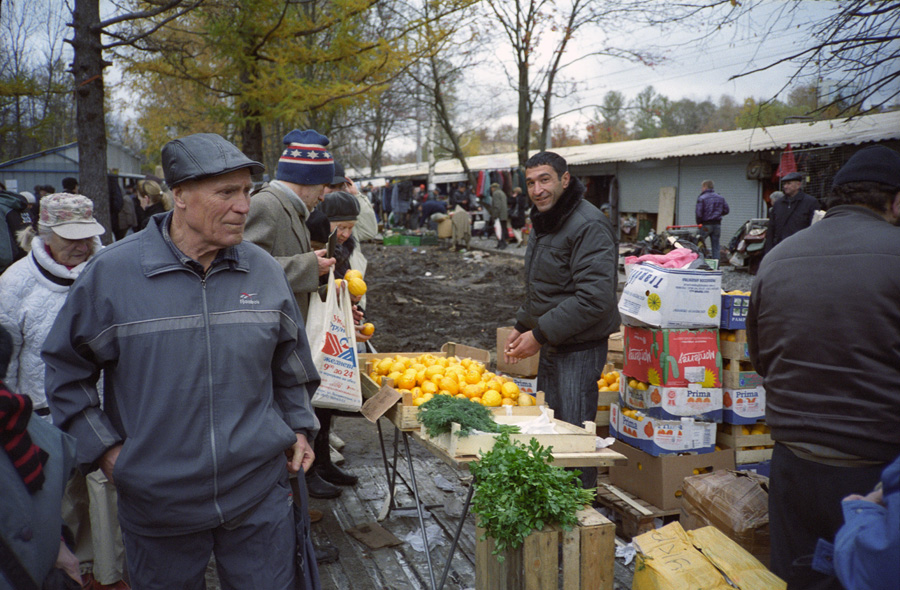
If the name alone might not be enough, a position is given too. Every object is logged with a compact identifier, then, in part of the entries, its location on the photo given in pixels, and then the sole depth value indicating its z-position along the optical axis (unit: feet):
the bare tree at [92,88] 22.27
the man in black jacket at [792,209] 36.14
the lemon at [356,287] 14.26
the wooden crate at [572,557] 9.02
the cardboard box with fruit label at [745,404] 14.53
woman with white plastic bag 12.13
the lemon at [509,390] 12.85
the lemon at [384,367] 14.19
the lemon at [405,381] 13.01
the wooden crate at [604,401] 16.31
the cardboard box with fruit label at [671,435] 14.19
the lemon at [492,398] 12.36
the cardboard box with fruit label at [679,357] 14.01
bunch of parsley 9.06
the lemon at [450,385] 12.75
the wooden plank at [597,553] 9.02
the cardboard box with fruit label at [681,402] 14.07
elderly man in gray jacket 6.97
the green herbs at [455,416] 10.61
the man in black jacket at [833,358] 7.64
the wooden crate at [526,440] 10.44
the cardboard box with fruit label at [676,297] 13.96
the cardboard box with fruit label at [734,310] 14.43
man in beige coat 11.85
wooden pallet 13.82
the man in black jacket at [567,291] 12.88
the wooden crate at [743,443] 14.73
